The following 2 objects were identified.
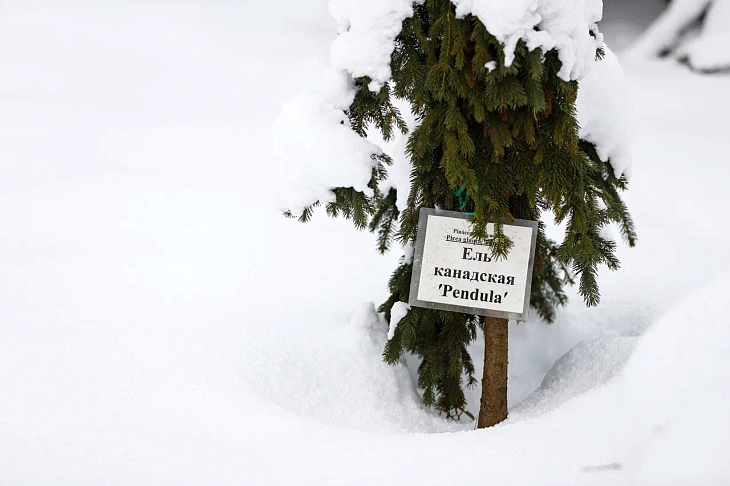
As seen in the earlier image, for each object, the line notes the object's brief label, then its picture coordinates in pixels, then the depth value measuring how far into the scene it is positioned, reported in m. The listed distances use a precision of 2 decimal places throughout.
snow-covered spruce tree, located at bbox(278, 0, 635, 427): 2.41
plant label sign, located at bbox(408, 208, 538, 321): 2.52
